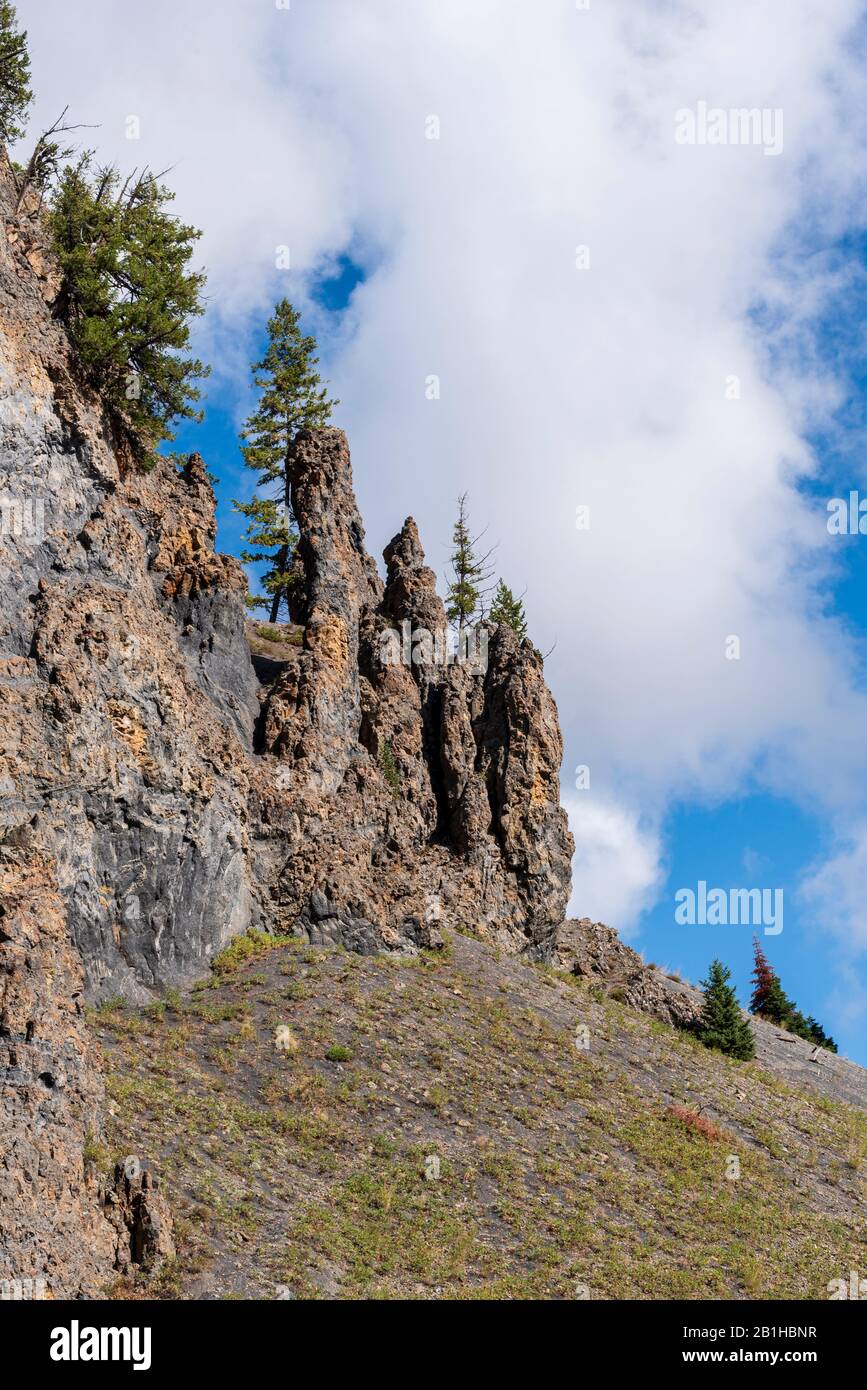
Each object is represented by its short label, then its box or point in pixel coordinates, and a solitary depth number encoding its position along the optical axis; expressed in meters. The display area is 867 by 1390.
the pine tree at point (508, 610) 75.25
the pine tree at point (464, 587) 77.88
